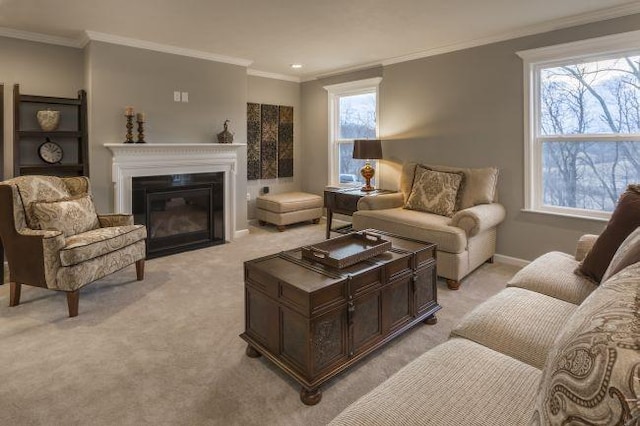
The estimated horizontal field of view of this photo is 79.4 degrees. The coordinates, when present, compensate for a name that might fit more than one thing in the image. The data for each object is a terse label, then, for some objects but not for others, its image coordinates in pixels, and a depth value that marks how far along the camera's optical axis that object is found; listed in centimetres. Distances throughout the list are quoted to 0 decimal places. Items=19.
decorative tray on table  215
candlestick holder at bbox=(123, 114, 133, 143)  407
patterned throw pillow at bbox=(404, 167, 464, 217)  387
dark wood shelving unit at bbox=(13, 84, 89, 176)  373
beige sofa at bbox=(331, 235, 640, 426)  60
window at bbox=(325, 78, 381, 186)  545
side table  470
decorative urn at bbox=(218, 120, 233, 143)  484
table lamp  492
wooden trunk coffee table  184
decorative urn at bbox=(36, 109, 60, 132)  383
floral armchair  277
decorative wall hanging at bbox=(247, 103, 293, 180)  572
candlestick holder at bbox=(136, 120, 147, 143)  415
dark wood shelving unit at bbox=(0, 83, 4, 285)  375
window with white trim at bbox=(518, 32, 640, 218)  329
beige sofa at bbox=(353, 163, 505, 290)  332
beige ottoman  549
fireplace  404
